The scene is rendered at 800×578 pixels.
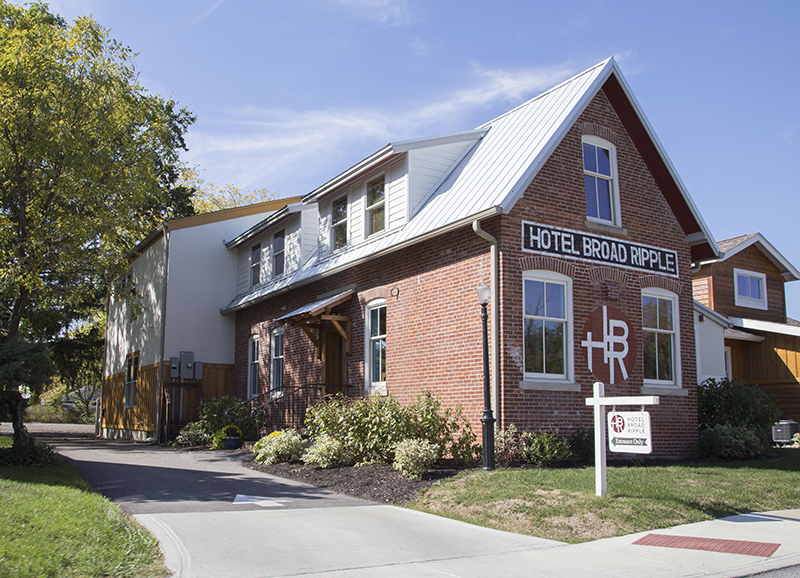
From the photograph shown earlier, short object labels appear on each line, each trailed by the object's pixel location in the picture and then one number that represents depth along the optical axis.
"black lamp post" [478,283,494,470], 10.90
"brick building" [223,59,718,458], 12.58
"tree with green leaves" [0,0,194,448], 16.52
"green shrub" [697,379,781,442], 15.08
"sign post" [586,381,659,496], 8.70
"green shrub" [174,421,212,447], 18.66
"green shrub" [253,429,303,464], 13.73
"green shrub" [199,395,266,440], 18.64
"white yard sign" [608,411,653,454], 8.50
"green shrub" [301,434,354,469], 12.52
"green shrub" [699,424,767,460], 14.02
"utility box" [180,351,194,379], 21.02
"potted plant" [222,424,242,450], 17.53
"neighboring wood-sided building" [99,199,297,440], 21.20
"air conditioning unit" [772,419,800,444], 19.39
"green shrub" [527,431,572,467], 11.73
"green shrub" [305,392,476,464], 11.98
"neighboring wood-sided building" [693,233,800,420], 22.03
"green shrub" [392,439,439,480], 10.91
